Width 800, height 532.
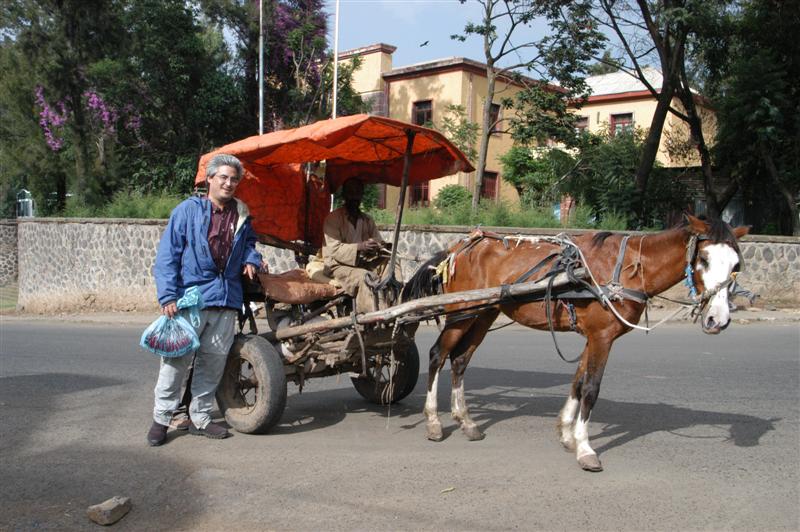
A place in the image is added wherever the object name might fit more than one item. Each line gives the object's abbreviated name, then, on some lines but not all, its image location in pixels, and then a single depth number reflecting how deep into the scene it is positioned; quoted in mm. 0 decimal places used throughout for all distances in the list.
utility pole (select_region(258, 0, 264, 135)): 20530
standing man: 5141
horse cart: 5395
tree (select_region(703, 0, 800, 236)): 18219
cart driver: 5992
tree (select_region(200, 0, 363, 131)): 22797
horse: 4652
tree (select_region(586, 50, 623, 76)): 19509
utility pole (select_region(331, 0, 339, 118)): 19116
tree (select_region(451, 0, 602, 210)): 18641
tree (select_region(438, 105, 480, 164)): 24125
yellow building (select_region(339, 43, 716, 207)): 26828
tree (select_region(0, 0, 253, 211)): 20953
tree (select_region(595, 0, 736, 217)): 17234
